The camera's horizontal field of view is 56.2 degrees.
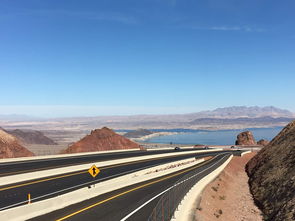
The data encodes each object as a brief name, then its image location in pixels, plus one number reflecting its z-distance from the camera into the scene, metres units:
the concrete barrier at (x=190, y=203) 16.67
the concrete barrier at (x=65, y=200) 14.46
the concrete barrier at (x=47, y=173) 25.63
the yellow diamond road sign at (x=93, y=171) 23.02
